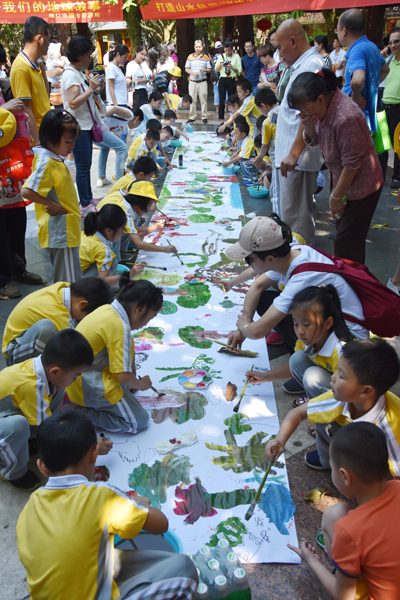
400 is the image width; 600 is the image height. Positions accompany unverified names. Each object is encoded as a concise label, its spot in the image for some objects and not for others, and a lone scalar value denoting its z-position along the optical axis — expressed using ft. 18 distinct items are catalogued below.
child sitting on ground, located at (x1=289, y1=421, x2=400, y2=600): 3.98
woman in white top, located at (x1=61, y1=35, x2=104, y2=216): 13.15
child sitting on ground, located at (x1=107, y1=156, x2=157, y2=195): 13.08
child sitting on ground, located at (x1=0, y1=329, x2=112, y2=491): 5.77
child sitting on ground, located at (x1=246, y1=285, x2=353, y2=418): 6.19
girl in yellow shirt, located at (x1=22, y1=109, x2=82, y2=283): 8.81
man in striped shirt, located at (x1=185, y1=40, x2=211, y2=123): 30.53
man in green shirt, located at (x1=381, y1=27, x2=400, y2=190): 16.24
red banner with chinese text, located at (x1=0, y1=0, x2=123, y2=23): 32.09
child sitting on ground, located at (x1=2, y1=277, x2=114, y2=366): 6.82
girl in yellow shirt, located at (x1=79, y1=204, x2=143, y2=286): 9.75
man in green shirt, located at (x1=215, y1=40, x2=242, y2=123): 30.35
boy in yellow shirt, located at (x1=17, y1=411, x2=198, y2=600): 3.88
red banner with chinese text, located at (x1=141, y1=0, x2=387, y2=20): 23.94
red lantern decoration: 36.80
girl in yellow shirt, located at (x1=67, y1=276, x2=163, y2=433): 6.72
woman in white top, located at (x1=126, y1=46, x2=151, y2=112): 24.75
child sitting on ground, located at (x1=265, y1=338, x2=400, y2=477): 5.12
